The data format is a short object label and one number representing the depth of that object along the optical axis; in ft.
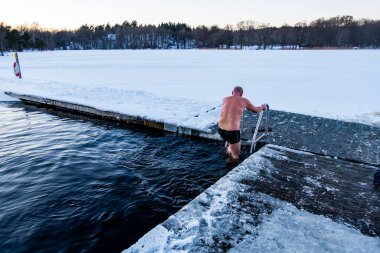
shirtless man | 19.87
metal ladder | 23.16
